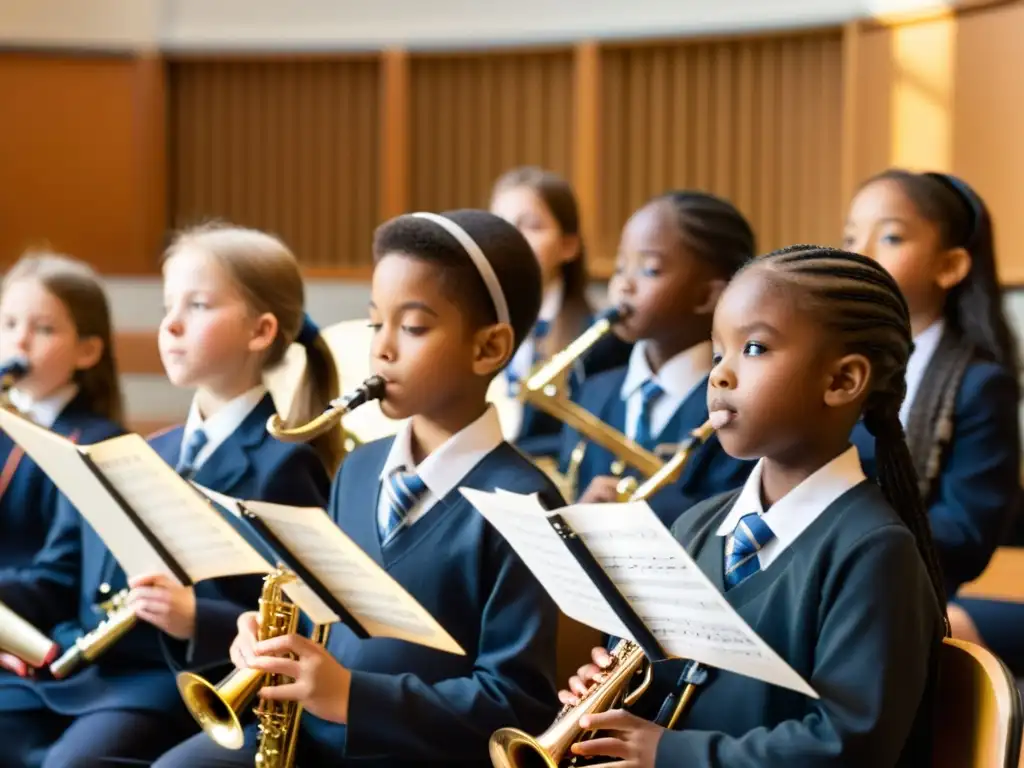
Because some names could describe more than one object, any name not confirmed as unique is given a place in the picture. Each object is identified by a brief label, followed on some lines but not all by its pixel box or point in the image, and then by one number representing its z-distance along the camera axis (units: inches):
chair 89.2
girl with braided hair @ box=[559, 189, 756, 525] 121.7
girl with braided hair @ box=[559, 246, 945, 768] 89.2
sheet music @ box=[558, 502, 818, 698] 87.2
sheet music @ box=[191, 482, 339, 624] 97.4
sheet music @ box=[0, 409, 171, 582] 102.5
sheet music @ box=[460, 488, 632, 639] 91.0
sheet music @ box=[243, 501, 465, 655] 94.2
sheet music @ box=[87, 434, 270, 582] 99.3
